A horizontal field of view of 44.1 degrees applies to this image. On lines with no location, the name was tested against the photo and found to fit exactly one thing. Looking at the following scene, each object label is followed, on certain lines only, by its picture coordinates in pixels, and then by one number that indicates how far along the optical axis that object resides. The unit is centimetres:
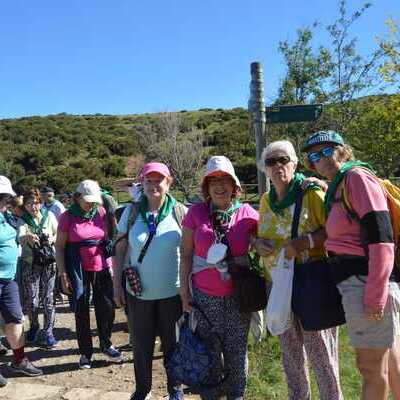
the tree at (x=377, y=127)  1483
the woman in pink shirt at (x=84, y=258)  487
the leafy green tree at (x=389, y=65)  1461
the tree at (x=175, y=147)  2677
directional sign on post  464
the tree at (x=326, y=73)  1443
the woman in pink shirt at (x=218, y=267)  319
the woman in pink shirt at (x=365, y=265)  246
